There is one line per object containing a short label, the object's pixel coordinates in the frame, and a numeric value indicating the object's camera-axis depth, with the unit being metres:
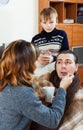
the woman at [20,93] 1.13
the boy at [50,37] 2.36
